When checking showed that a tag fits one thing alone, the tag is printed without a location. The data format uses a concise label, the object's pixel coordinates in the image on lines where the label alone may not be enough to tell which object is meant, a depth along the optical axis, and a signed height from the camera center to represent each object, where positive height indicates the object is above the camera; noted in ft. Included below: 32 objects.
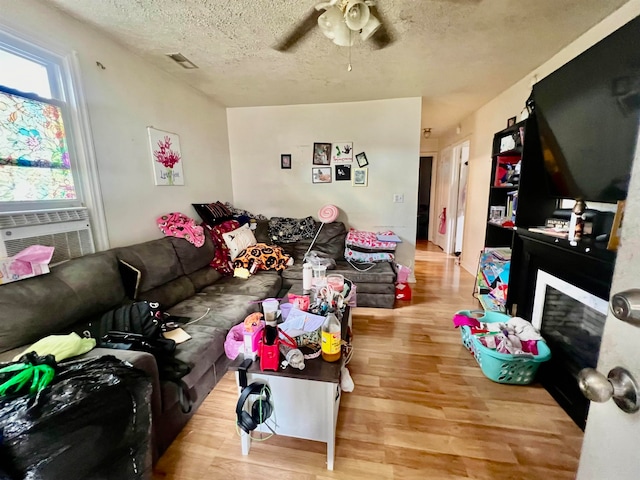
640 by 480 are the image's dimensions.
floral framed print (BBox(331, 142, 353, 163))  11.63 +1.67
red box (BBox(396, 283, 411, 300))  10.21 -3.82
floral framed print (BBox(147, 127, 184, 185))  8.20 +1.19
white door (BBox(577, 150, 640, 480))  1.35 -1.01
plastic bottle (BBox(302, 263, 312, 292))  6.72 -2.17
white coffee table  4.00 -3.21
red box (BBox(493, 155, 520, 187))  9.13 +0.69
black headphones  3.98 -3.26
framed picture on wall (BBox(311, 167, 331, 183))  12.00 +0.73
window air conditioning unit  4.79 -0.69
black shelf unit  6.62 -0.21
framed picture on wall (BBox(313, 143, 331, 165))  11.82 +1.66
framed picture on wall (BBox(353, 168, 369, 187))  11.71 +0.59
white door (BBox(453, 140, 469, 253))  14.97 -0.13
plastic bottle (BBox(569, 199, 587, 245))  5.17 -0.67
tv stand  4.53 -1.69
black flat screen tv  4.20 +1.27
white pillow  9.64 -1.70
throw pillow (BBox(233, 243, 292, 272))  9.43 -2.34
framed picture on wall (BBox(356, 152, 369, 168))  11.59 +1.34
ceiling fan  4.84 +3.21
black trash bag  2.46 -2.32
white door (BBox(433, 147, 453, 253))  17.28 -0.34
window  5.06 +1.29
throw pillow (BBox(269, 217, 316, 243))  11.47 -1.60
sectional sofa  4.13 -2.22
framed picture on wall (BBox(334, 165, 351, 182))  11.82 +0.82
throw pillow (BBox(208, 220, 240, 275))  9.12 -2.02
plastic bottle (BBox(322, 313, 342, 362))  4.20 -2.35
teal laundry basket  5.56 -3.69
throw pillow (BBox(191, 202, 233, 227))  10.05 -0.72
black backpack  4.48 -2.43
